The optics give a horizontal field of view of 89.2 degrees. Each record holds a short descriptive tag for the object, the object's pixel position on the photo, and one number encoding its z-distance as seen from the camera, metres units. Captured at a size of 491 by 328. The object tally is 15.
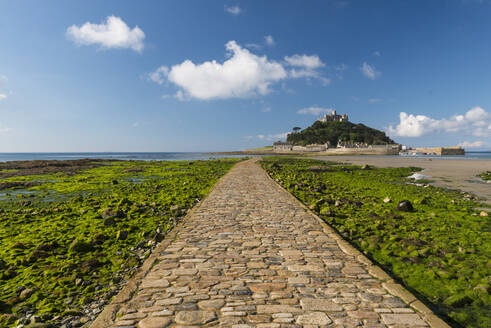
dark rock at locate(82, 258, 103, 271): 5.94
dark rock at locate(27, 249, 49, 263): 6.48
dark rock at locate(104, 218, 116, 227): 9.45
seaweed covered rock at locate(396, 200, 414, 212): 11.26
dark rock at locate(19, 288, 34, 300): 4.86
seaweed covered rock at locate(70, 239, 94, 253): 7.06
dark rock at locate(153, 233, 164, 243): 7.30
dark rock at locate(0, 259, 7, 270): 6.14
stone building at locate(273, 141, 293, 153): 175.52
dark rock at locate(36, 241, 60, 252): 7.01
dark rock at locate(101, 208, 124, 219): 10.12
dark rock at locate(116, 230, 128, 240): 7.89
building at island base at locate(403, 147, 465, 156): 149.88
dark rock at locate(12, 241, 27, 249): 7.40
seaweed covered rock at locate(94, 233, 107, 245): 7.54
